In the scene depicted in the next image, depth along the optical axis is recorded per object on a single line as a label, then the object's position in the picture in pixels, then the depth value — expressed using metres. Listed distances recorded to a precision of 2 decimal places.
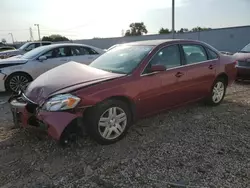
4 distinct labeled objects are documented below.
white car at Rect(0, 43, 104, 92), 5.16
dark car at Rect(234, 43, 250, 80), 5.82
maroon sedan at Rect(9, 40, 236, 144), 2.46
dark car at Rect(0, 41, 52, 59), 10.04
